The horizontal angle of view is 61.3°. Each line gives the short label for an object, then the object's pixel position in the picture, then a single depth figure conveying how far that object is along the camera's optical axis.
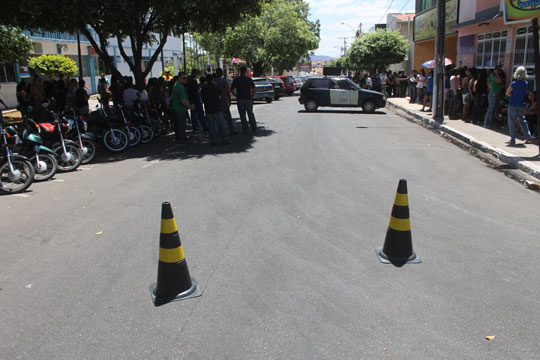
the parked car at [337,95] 21.34
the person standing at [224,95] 12.20
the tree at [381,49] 37.28
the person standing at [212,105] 11.34
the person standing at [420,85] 23.75
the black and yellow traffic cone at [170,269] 3.86
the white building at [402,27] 40.81
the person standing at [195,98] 14.30
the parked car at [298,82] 45.19
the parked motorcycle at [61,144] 9.25
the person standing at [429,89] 19.65
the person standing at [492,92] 12.62
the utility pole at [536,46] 8.42
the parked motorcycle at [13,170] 7.73
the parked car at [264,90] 28.67
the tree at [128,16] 12.08
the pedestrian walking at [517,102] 10.12
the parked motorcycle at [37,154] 8.45
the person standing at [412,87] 25.59
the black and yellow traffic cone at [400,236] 4.60
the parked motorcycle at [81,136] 9.89
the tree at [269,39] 43.06
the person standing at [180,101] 11.70
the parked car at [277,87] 32.66
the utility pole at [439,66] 16.05
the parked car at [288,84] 36.78
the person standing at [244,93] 13.13
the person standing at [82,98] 13.69
